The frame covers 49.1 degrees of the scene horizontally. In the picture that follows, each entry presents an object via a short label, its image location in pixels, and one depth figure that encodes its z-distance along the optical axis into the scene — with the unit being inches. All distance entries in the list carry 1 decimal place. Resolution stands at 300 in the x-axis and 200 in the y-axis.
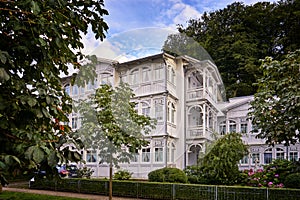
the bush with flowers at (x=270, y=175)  429.1
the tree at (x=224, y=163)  433.7
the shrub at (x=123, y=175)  315.8
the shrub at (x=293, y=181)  384.8
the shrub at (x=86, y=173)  374.6
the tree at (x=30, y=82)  65.3
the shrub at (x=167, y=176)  346.6
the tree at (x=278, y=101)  295.1
